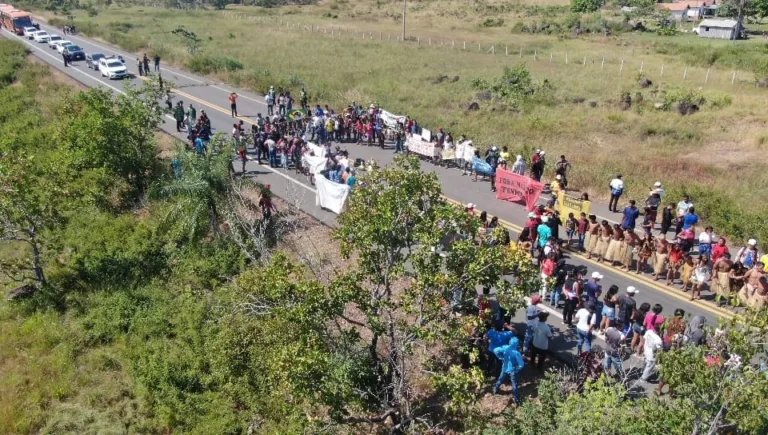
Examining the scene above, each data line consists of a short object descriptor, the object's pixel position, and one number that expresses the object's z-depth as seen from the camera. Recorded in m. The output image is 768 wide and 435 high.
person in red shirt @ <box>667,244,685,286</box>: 14.66
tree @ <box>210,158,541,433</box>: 9.23
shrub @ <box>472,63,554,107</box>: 33.94
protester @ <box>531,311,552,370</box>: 11.79
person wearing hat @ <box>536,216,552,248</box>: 15.43
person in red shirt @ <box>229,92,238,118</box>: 30.22
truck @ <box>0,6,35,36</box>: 65.44
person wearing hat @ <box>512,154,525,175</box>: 20.78
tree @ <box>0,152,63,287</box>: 16.23
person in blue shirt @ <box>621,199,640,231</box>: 16.67
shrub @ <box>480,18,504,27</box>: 70.19
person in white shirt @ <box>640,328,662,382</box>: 11.02
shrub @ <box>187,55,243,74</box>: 42.31
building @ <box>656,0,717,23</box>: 77.94
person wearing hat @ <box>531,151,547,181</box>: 20.86
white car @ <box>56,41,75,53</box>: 50.41
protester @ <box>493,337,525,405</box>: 11.18
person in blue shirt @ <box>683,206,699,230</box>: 16.27
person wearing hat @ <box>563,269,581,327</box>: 12.96
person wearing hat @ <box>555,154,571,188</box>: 20.12
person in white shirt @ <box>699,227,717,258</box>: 15.38
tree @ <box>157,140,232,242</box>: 17.92
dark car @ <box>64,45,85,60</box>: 47.28
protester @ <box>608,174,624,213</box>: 18.84
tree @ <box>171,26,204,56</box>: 50.40
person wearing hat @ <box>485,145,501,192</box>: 21.52
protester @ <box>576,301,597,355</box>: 11.87
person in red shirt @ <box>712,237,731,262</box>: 14.38
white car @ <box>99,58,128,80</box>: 40.97
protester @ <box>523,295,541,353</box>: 12.02
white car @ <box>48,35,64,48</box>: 54.94
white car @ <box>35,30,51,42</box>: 59.60
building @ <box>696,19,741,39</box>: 59.18
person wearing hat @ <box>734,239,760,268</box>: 14.32
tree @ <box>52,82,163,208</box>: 20.69
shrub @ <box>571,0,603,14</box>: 76.31
